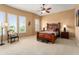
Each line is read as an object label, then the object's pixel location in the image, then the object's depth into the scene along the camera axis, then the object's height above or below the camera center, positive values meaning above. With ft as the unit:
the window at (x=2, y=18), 7.26 +1.70
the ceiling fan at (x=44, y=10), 8.83 +3.48
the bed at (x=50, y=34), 9.12 -1.01
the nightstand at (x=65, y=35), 11.62 -1.58
